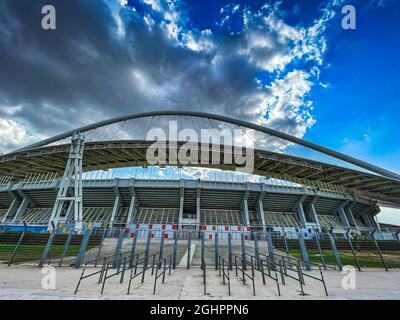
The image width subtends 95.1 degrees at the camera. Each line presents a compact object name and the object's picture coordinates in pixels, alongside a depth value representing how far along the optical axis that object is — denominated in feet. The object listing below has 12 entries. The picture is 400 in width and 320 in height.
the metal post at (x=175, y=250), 31.95
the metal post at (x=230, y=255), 31.22
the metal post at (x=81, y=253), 31.21
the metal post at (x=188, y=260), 31.60
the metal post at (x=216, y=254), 31.64
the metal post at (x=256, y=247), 28.62
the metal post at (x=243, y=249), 22.25
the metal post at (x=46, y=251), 30.30
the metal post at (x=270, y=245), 29.99
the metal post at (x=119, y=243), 31.42
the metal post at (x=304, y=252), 30.10
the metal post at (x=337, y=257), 31.34
